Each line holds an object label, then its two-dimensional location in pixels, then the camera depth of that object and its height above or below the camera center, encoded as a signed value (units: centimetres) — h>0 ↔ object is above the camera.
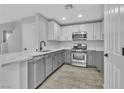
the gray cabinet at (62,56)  399 -67
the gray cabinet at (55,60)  291 -66
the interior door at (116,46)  79 -3
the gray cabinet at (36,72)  167 -68
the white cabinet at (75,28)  404 +90
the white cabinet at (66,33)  426 +66
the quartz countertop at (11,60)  119 -28
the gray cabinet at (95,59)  333 -72
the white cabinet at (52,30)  354 +71
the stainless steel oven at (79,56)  368 -62
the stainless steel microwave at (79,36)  390 +46
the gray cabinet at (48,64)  238 -69
